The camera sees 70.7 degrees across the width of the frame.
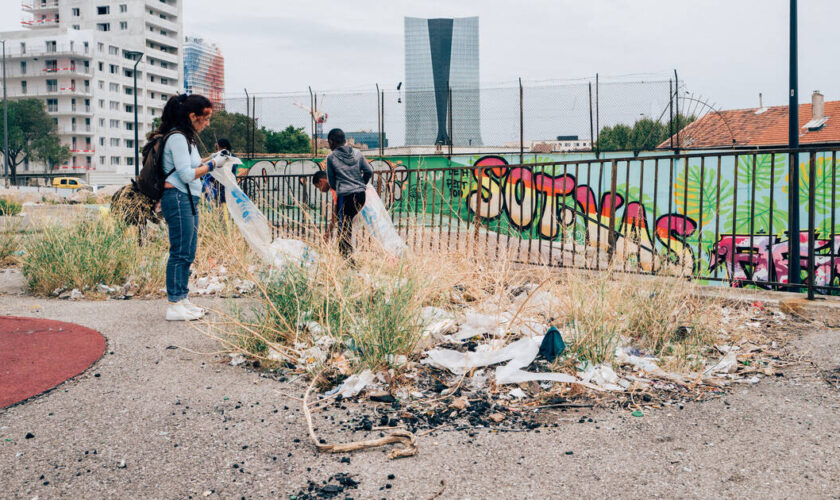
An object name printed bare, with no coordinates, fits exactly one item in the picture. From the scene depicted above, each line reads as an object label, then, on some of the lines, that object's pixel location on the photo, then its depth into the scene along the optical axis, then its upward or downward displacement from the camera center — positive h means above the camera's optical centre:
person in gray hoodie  6.66 +0.32
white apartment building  76.31 +17.71
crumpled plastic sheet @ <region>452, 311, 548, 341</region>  4.34 -0.90
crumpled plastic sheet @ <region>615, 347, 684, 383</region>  3.67 -1.03
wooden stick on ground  2.65 -1.10
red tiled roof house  31.62 +4.52
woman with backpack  4.86 +0.17
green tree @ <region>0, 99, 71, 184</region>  67.25 +8.14
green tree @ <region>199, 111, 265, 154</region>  19.84 +2.72
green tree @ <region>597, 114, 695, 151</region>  15.56 +1.82
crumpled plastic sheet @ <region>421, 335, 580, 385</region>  3.59 -1.00
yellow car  54.31 +2.07
